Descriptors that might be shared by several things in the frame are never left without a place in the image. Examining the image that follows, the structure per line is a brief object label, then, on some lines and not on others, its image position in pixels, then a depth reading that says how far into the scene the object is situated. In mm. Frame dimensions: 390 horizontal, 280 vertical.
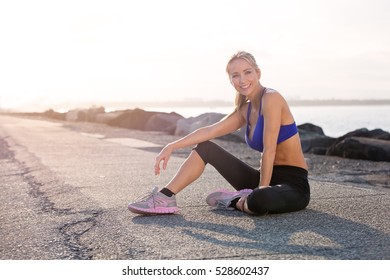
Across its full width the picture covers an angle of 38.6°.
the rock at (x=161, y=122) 19033
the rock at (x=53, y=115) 32325
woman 3594
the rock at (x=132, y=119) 20859
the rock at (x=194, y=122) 15477
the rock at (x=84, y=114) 26734
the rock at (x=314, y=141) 10944
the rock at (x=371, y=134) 12445
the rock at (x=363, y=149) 9188
